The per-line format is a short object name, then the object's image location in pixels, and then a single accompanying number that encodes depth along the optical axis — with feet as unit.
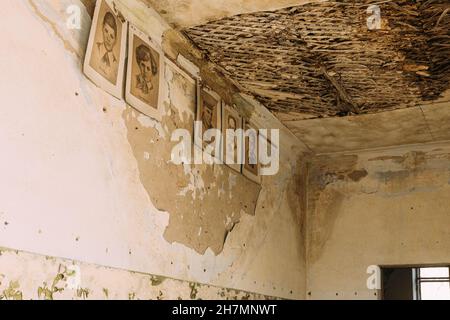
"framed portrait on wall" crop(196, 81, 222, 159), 11.18
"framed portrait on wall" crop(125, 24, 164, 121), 9.03
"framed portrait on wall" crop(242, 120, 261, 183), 13.12
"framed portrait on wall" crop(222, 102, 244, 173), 12.16
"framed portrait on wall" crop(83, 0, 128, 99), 8.11
